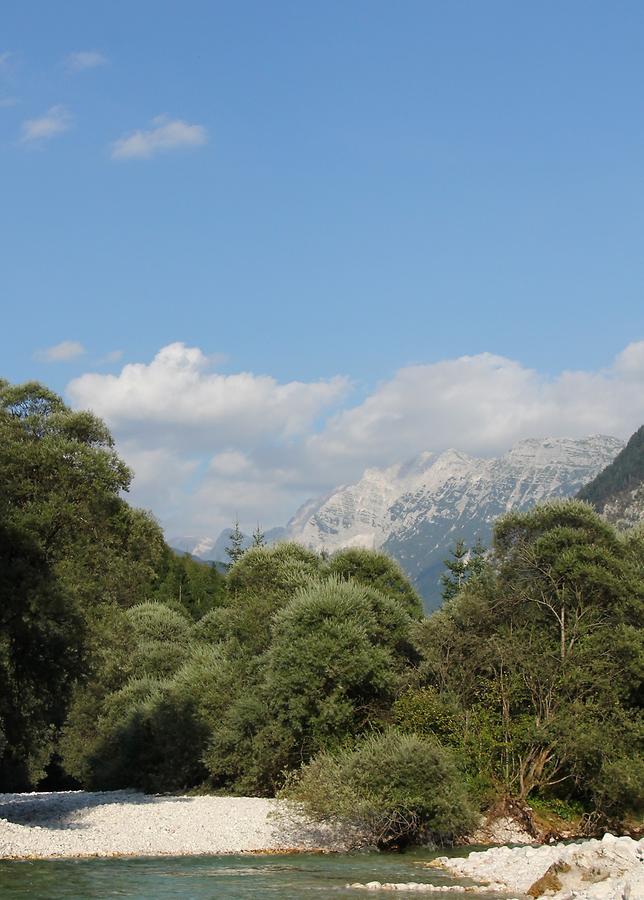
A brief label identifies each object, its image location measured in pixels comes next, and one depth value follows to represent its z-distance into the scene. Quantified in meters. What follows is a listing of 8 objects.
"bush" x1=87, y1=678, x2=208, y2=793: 60.34
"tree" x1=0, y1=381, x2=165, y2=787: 37.16
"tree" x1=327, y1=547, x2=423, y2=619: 66.31
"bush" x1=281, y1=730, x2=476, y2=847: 35.25
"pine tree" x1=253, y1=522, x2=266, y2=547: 106.46
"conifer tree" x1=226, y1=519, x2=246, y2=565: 124.88
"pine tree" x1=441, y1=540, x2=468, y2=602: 113.89
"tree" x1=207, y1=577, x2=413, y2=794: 47.99
